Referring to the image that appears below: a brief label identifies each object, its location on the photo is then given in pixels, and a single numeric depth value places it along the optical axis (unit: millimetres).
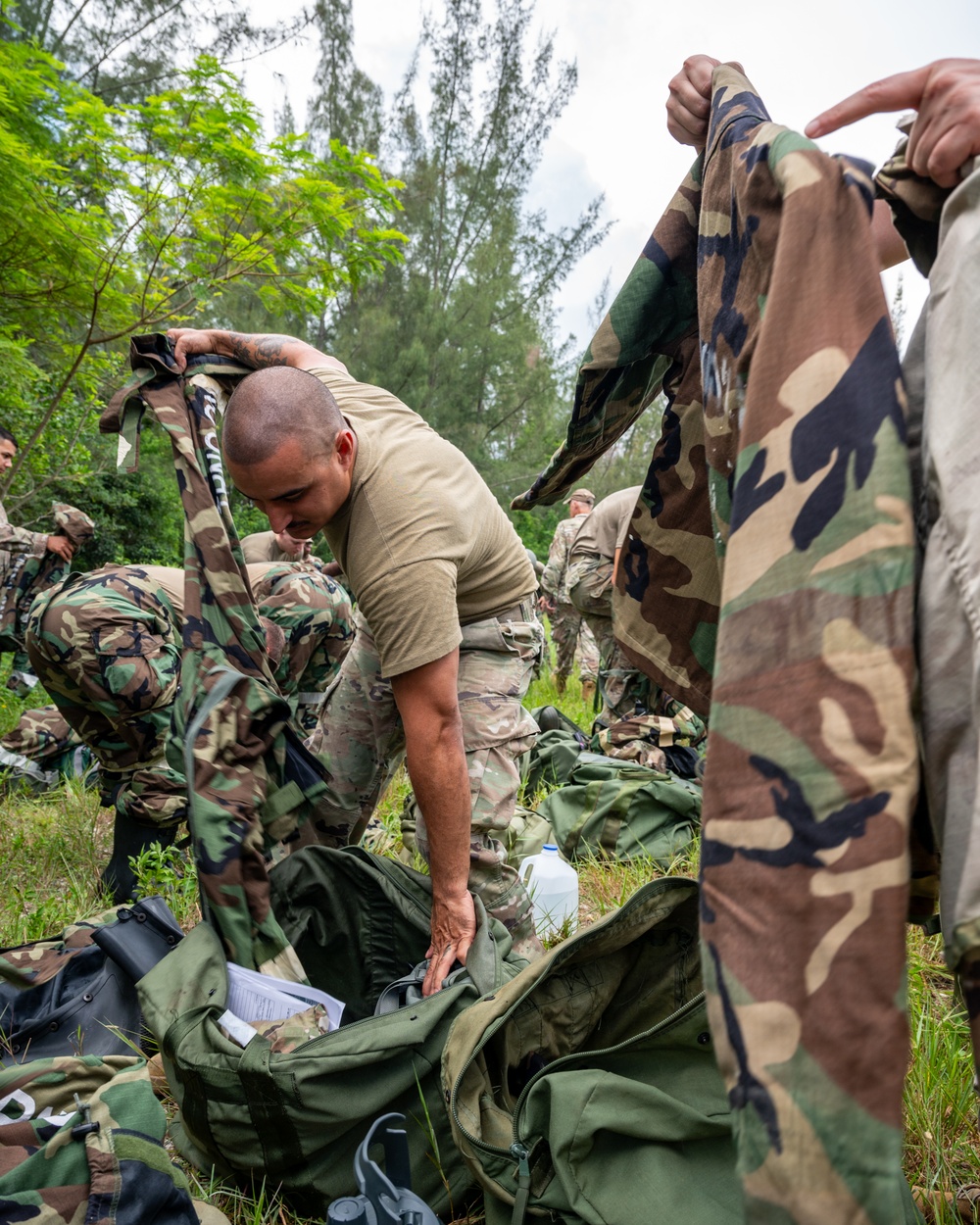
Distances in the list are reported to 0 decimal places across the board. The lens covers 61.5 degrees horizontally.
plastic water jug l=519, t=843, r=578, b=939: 2980
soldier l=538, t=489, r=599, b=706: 8250
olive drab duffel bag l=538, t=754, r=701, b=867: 3758
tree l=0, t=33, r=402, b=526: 4777
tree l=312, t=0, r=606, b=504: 15594
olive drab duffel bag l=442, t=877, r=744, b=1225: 1404
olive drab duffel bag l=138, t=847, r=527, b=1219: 1620
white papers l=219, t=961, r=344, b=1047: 1839
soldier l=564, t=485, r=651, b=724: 5758
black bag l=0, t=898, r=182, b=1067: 2047
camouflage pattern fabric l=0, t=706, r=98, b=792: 4703
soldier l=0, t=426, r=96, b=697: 6605
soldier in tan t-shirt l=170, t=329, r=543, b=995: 2201
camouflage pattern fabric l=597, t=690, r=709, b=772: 4801
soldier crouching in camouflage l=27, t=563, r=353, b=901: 3164
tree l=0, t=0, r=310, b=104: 10148
